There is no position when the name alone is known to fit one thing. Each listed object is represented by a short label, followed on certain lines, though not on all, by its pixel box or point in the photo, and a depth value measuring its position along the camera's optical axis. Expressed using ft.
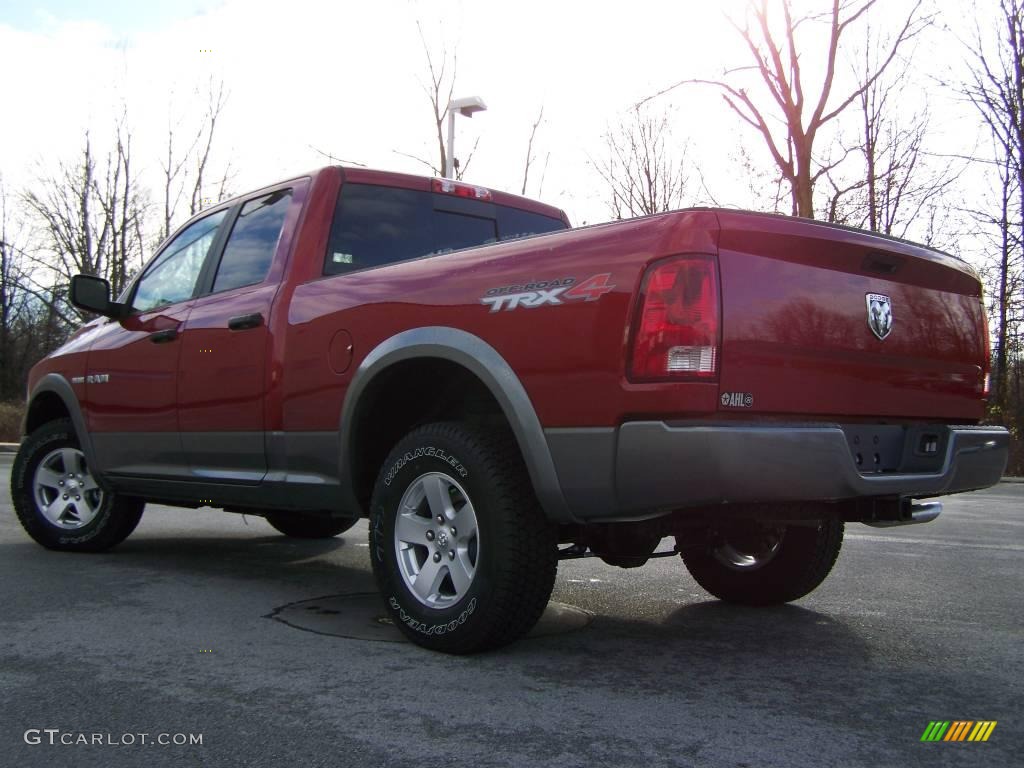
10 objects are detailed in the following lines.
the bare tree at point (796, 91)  65.57
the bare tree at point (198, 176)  100.12
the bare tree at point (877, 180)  72.90
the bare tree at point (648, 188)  92.73
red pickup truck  10.13
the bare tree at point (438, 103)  66.90
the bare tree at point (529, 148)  71.56
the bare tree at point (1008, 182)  69.15
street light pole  53.42
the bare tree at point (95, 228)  104.78
